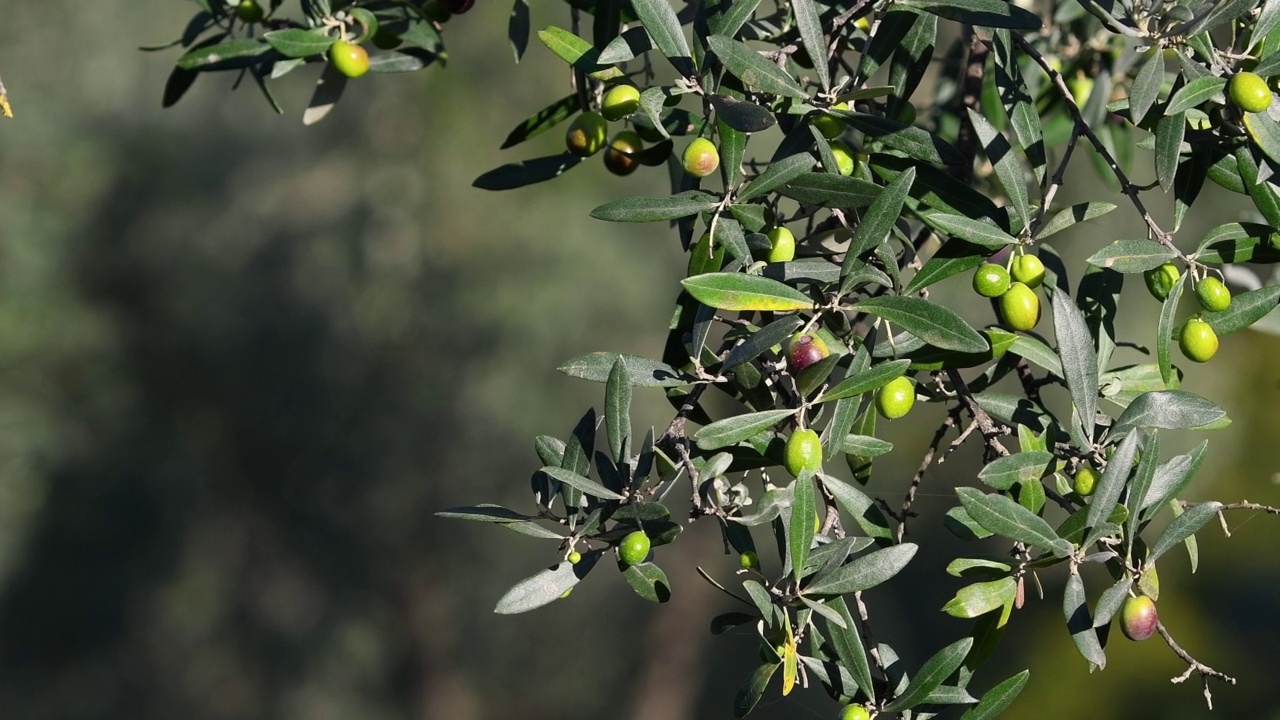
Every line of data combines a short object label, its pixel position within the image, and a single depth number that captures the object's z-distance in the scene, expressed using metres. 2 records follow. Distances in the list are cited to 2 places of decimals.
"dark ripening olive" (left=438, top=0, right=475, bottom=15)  5.15
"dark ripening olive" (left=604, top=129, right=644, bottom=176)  5.07
